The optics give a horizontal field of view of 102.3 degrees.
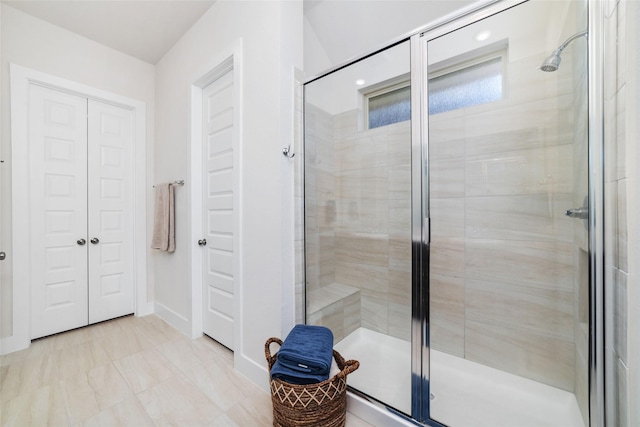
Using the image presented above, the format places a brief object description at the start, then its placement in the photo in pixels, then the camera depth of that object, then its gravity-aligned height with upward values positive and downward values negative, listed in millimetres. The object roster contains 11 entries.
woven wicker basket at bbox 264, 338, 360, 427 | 1129 -850
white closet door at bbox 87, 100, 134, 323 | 2488 +5
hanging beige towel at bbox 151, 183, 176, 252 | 2461 -78
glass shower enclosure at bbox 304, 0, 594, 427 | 1288 -29
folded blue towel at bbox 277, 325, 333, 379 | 1176 -667
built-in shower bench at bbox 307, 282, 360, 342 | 1754 -693
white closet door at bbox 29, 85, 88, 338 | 2178 +29
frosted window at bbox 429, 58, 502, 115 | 1578 +791
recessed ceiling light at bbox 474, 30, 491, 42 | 1394 +975
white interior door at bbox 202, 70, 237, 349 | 2045 +29
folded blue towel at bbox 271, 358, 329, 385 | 1171 -754
